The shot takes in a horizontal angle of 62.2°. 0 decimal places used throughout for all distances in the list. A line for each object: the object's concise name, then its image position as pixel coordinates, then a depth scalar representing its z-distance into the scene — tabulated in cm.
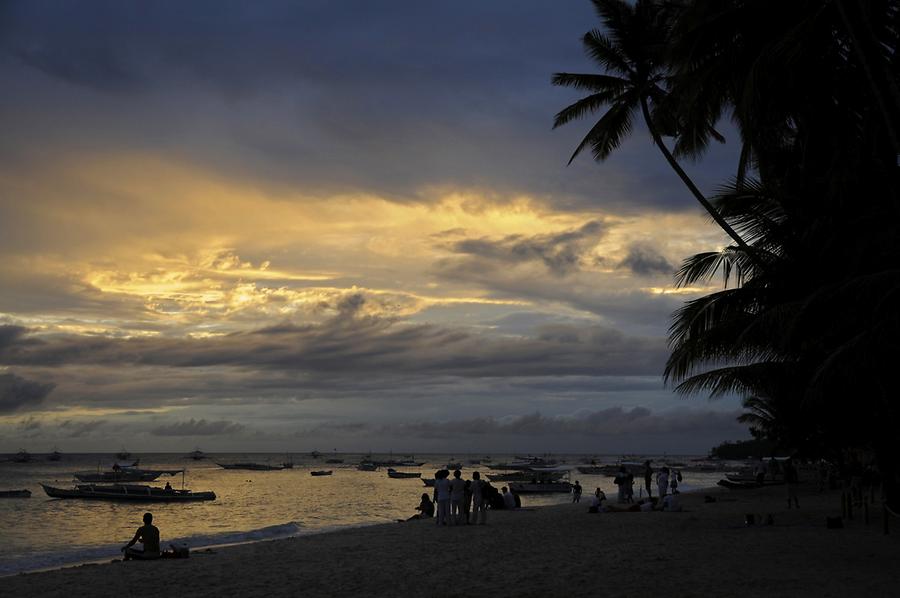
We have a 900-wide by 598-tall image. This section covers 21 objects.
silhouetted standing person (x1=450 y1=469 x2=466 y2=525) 2102
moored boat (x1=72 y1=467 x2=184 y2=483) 8744
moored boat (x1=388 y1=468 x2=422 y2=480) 9956
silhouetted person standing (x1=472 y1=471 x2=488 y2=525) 2177
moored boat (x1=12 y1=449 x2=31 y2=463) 17500
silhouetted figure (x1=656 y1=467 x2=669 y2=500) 3013
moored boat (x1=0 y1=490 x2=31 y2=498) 6406
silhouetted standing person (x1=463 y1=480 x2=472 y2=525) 2202
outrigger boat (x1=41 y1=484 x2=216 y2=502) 5447
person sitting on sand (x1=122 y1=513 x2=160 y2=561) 1636
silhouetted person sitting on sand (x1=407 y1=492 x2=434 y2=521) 2880
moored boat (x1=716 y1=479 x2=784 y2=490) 4879
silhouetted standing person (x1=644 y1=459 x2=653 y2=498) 3828
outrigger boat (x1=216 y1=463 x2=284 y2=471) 13262
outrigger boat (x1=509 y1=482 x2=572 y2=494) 5631
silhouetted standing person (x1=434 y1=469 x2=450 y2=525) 2094
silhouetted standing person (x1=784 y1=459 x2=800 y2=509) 2692
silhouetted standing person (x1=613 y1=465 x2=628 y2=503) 3028
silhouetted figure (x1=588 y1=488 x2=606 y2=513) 2625
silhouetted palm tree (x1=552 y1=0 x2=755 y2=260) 2078
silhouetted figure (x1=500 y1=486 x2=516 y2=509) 3131
